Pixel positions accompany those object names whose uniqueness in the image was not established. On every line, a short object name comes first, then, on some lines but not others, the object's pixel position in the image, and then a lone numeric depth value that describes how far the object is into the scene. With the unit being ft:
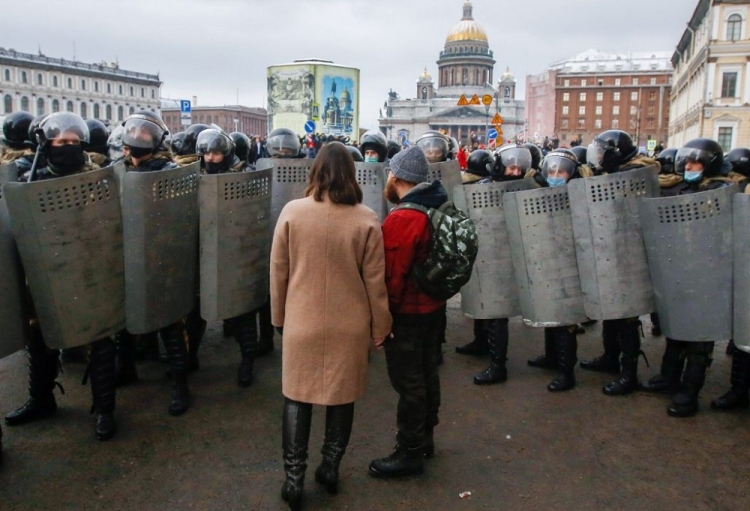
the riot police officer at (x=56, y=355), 13.03
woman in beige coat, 10.19
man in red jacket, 10.73
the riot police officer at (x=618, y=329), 16.05
